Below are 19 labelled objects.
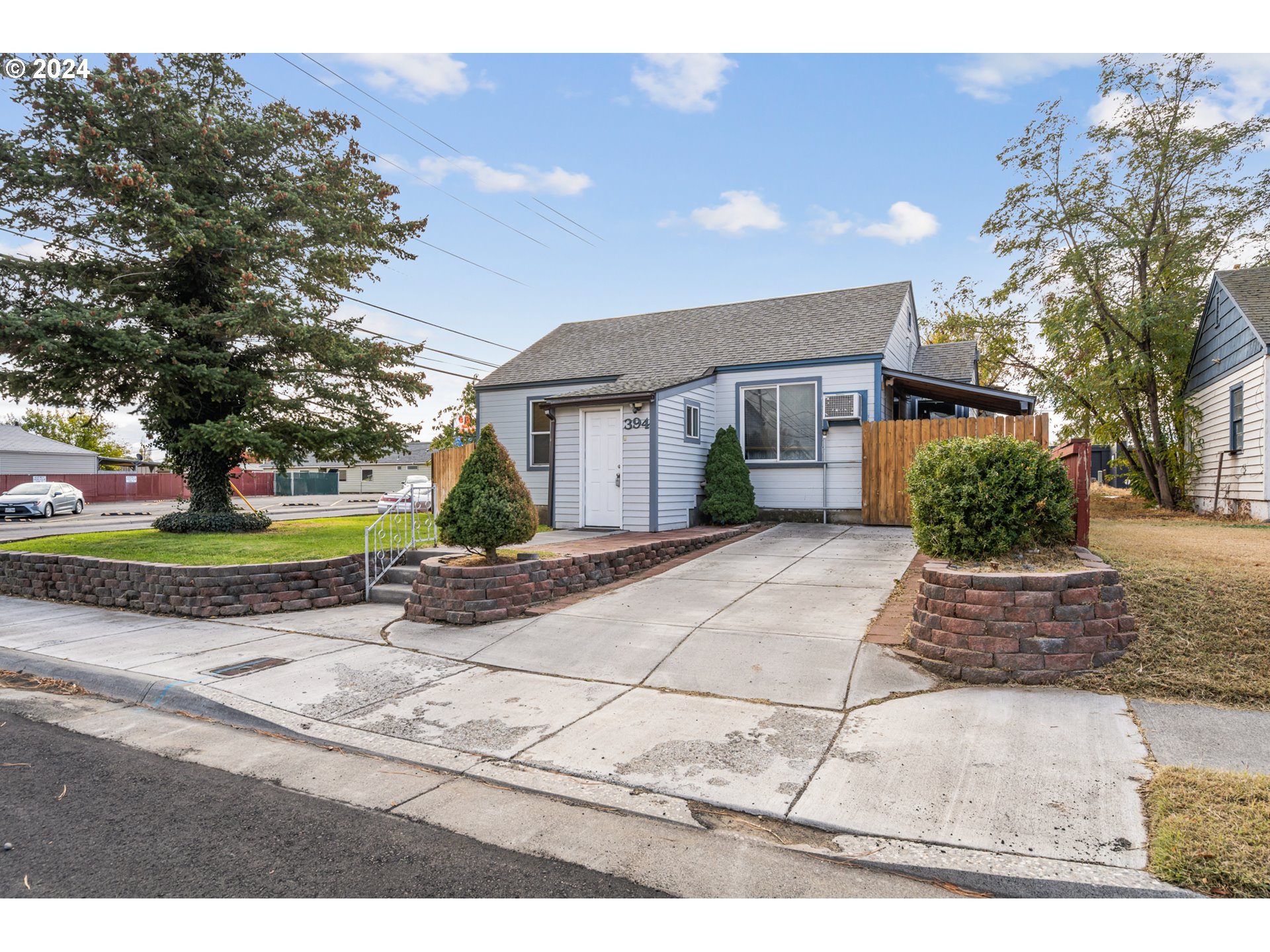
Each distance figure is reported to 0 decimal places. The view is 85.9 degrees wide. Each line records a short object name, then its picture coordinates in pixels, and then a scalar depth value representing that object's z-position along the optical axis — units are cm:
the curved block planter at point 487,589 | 713
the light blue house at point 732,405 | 1203
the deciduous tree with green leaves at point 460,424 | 3144
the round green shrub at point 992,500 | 568
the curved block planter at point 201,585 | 815
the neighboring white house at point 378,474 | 5334
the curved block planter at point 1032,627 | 482
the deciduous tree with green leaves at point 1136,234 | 1664
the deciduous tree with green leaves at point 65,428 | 5578
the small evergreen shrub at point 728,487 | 1271
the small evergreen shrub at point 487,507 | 735
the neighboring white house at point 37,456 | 3745
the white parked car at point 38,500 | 2436
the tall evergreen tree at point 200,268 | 1020
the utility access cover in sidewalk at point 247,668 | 570
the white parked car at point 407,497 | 1005
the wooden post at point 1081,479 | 679
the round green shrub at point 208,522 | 1182
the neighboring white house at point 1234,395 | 1312
